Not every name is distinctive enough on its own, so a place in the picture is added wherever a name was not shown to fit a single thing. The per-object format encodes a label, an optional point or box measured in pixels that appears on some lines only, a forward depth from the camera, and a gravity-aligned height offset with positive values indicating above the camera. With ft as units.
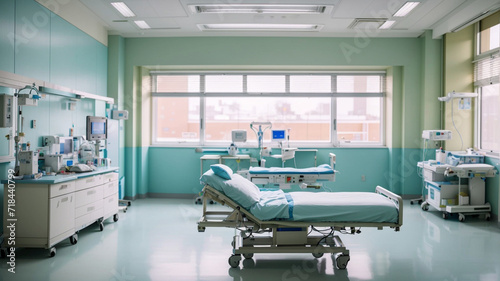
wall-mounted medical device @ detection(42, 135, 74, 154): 13.62 -0.31
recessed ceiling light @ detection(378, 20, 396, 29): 18.35 +6.40
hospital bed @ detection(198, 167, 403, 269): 10.41 -2.39
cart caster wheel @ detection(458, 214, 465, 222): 16.47 -3.79
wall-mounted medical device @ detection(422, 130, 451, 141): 18.33 +0.25
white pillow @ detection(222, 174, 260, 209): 10.68 -1.76
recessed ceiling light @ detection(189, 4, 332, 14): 16.19 +6.33
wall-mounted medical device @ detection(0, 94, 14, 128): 10.77 +0.83
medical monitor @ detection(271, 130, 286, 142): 20.22 +0.20
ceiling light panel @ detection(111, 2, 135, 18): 16.12 +6.34
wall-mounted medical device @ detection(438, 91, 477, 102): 18.12 +2.39
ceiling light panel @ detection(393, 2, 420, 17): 16.14 +6.45
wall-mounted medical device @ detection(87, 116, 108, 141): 15.58 +0.43
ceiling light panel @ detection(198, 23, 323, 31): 19.11 +6.39
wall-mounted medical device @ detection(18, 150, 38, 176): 11.78 -0.89
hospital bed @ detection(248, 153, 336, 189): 15.62 -1.73
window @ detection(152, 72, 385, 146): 22.53 +2.28
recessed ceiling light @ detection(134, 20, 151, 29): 18.49 +6.33
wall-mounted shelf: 11.38 +1.95
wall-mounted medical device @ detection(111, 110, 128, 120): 19.10 +1.29
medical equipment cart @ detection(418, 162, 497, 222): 16.15 -2.59
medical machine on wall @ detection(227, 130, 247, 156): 20.16 +0.18
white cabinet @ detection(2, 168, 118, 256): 11.44 -2.66
